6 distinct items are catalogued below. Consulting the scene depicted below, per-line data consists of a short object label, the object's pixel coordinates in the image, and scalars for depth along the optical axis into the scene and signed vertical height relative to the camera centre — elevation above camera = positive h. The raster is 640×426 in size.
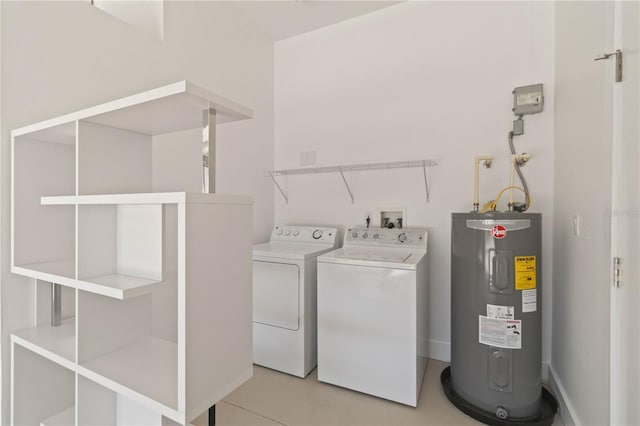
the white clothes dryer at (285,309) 2.06 -0.72
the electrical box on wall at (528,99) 1.99 +0.76
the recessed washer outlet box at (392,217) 2.44 -0.06
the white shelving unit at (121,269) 0.85 -0.21
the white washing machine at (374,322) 1.73 -0.70
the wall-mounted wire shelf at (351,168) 2.33 +0.37
